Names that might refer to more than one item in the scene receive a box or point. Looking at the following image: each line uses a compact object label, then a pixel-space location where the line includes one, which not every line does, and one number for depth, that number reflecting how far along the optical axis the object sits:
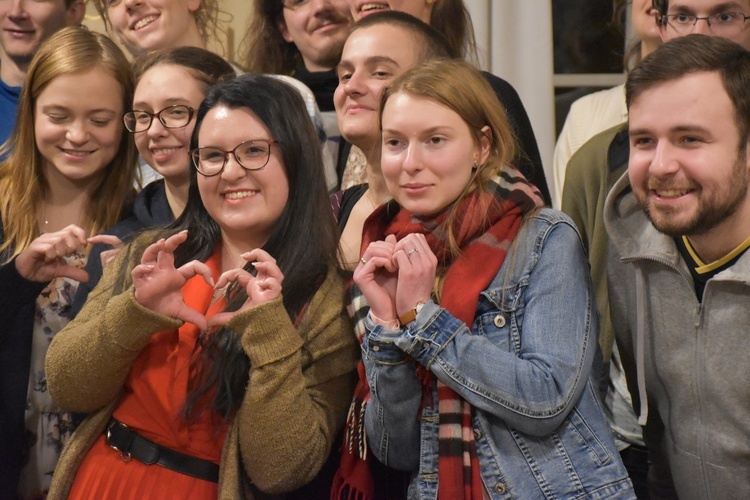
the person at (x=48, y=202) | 2.50
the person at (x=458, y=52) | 2.64
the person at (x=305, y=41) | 3.20
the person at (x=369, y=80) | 2.55
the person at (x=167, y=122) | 2.64
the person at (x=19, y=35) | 3.31
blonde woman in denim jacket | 1.97
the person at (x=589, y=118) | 3.15
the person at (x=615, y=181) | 2.50
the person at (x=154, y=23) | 3.22
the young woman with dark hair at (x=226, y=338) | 2.12
